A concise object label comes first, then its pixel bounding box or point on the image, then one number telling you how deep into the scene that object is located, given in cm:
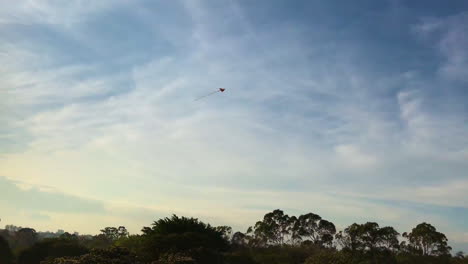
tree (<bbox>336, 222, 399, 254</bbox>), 8088
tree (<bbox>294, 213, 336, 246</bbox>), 10094
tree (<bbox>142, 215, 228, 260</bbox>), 4349
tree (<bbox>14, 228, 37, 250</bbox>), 10980
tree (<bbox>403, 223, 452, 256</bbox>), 8044
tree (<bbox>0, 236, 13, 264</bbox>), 5724
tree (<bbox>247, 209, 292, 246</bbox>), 10719
